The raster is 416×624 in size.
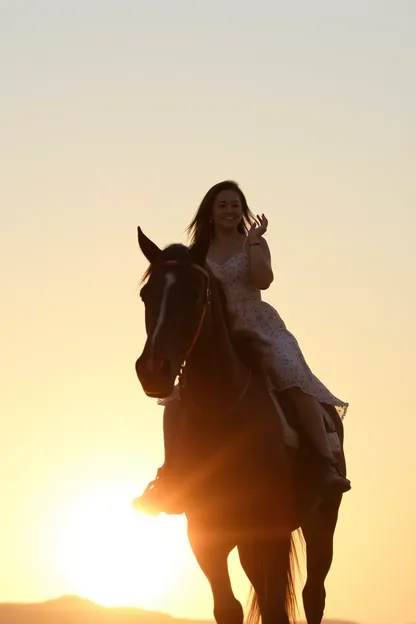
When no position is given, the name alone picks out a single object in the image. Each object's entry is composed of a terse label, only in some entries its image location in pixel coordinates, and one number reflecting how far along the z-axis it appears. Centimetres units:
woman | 1755
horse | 1678
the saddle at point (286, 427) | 1773
